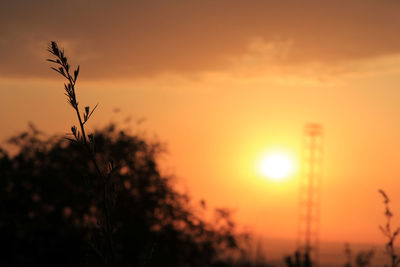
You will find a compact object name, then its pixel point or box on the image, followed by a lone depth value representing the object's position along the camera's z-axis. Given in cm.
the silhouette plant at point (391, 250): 921
